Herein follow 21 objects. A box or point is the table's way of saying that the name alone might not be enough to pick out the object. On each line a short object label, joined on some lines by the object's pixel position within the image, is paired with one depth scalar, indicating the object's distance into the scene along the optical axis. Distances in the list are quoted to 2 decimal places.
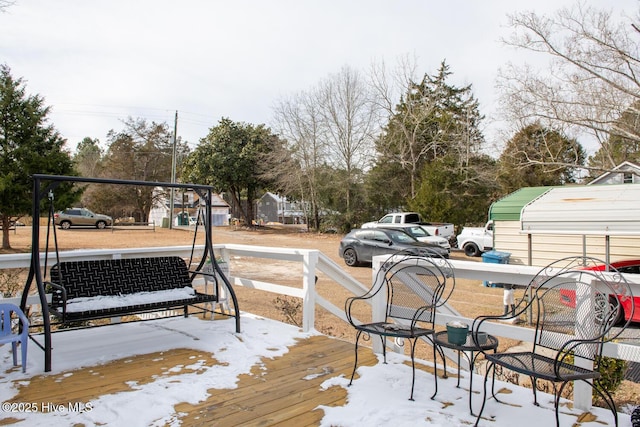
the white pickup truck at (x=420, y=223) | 16.35
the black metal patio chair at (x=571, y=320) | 2.15
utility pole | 26.70
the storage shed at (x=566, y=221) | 8.61
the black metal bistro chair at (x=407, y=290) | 3.06
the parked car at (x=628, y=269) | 6.13
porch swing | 3.30
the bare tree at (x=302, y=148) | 23.97
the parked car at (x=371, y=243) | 12.47
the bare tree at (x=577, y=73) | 13.09
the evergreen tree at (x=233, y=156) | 28.00
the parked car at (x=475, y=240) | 14.86
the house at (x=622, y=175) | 13.48
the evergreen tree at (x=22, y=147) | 14.57
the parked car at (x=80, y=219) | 25.89
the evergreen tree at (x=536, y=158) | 17.38
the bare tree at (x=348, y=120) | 23.12
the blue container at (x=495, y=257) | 8.68
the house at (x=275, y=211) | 42.16
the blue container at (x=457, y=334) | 2.59
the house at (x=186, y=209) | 35.79
